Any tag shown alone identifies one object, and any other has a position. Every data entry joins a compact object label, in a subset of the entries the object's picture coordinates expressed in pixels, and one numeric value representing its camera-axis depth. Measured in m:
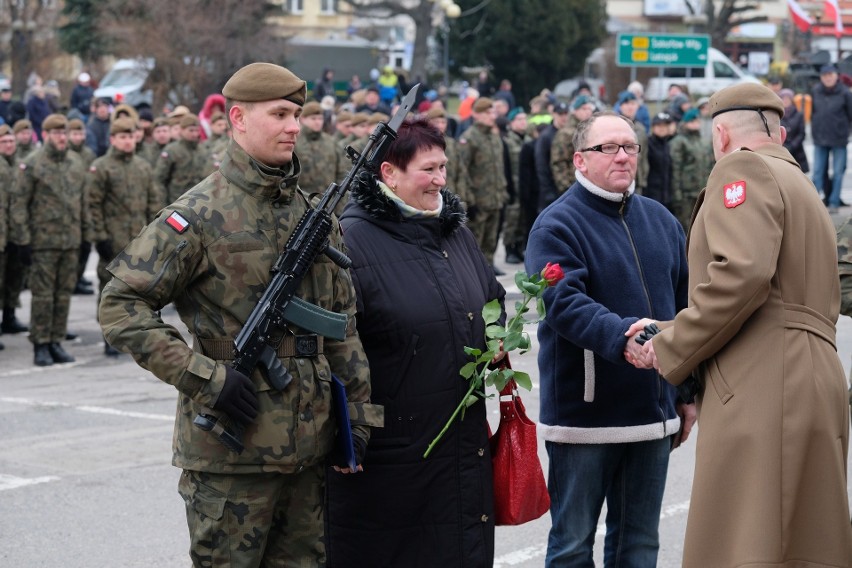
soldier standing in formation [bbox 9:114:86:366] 11.83
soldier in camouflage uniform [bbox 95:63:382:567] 4.06
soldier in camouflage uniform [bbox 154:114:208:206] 14.93
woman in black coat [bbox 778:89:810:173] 21.48
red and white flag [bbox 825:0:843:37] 35.34
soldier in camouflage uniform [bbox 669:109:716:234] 18.02
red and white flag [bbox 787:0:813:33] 36.59
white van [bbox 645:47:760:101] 42.34
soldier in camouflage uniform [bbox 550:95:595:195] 15.92
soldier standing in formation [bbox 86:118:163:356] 12.60
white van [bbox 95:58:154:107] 37.05
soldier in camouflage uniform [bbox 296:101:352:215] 15.01
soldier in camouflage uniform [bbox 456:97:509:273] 16.17
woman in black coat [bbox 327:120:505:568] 4.65
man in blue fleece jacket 4.88
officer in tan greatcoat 4.09
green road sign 24.50
